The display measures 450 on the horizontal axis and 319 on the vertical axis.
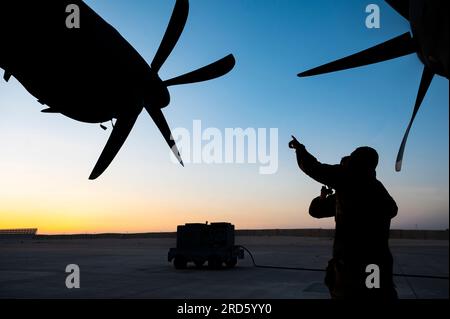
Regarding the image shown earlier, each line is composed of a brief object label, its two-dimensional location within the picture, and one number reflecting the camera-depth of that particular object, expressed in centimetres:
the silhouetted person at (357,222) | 334
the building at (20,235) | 9181
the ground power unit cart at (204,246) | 1634
